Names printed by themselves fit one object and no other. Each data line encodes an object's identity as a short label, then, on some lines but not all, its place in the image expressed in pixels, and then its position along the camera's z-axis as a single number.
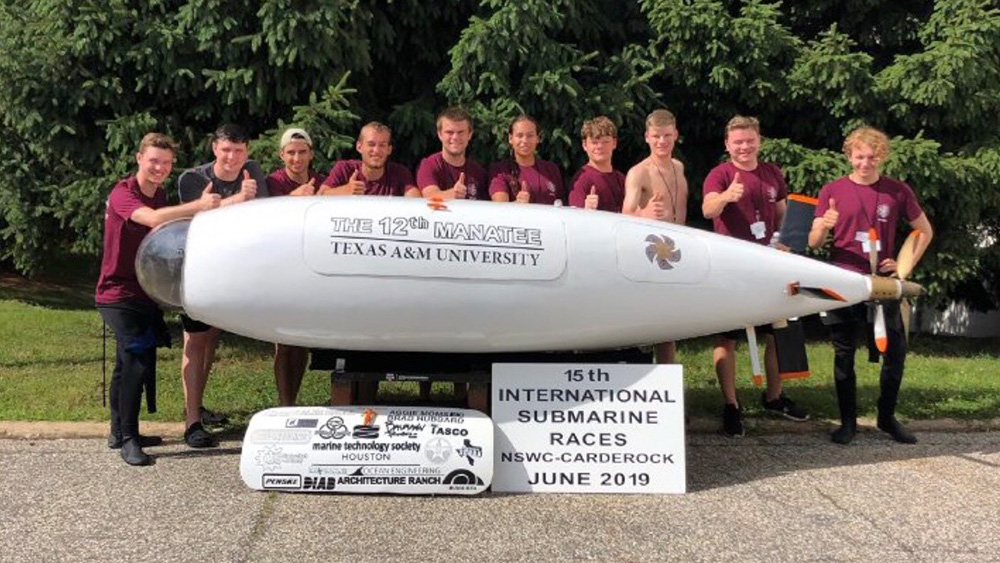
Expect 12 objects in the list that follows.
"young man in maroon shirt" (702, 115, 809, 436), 5.57
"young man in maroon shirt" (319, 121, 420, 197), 5.32
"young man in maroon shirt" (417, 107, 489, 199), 5.44
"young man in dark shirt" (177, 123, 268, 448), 5.25
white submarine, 4.49
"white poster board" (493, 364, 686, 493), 4.72
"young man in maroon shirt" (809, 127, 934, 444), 5.54
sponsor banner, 4.54
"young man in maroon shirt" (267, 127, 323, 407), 5.58
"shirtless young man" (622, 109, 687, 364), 5.36
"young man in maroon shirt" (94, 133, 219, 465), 5.08
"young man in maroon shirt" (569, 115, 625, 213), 5.47
